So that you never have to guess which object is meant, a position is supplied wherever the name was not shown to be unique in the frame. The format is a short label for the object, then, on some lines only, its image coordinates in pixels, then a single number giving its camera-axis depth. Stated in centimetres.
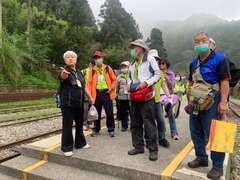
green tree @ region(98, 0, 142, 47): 5619
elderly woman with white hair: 579
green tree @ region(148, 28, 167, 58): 7219
